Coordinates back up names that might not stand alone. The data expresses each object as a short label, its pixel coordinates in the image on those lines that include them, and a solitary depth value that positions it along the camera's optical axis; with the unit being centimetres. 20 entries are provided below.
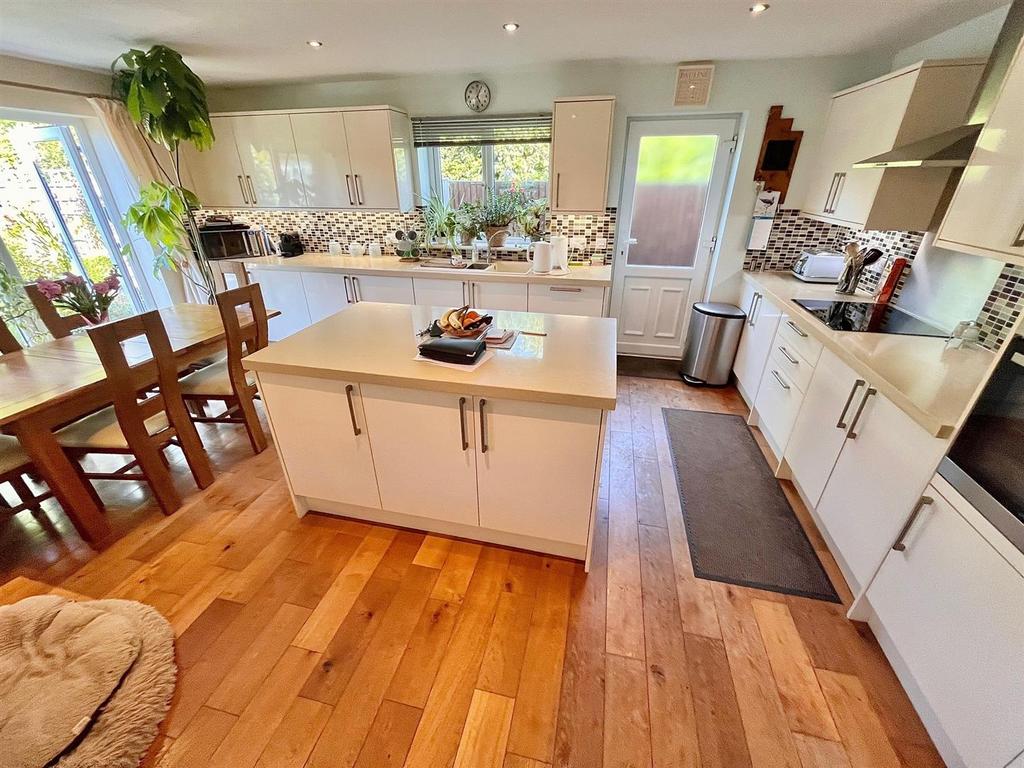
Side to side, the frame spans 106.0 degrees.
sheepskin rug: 109
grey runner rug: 168
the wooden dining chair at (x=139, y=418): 166
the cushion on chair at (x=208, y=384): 221
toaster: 268
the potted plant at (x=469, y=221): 338
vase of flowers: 202
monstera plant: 240
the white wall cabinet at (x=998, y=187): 122
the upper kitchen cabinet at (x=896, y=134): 182
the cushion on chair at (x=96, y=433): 177
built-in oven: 95
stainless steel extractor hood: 163
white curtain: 295
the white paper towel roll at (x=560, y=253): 306
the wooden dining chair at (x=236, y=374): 213
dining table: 153
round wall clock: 308
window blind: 313
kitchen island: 136
